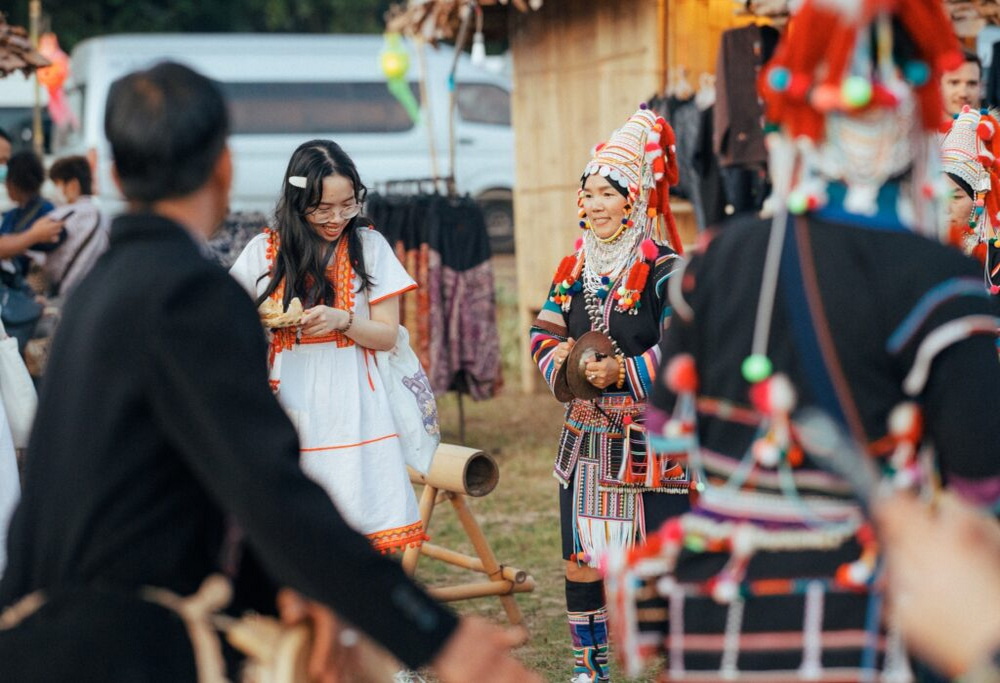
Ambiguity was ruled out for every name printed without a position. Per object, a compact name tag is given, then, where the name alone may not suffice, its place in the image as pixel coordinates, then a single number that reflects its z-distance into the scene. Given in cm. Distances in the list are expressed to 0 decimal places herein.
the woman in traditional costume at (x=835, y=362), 211
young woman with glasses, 467
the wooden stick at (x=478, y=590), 573
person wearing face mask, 796
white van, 1852
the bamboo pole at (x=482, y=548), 577
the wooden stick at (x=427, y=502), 580
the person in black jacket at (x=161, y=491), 197
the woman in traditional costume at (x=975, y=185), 470
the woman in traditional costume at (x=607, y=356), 457
